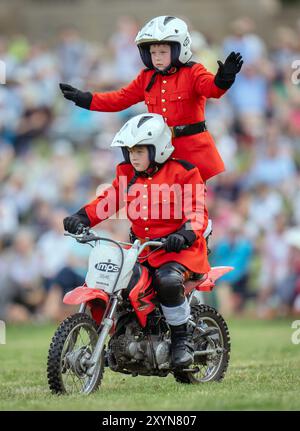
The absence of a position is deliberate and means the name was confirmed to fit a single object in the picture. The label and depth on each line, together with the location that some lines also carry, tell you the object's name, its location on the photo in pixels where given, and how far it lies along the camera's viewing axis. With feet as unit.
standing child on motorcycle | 61.62
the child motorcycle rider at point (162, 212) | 58.23
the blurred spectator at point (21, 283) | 110.32
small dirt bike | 54.75
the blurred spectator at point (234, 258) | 110.63
